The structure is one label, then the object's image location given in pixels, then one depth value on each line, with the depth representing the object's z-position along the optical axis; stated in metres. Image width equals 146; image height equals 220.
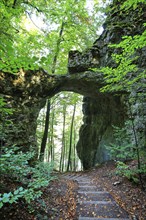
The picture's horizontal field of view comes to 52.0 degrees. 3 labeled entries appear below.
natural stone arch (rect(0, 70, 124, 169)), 8.30
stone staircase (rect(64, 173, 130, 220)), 3.78
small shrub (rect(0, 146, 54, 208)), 2.75
